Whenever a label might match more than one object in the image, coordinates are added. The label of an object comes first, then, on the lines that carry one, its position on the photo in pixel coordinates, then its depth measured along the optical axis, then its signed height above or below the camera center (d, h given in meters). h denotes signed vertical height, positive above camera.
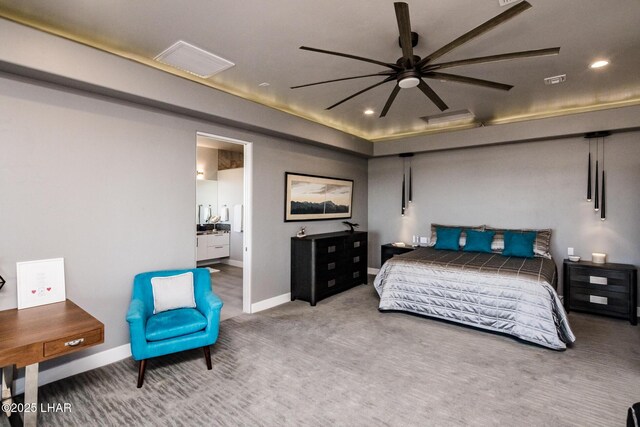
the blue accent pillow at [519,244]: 4.70 -0.56
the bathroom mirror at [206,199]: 7.87 +0.16
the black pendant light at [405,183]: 6.35 +0.49
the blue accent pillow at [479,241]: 5.08 -0.56
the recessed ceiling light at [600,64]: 3.19 +1.50
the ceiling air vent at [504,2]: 2.24 +1.48
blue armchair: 2.61 -1.06
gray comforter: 3.40 -1.06
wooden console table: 1.87 -0.84
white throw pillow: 3.08 -0.88
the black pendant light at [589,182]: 4.70 +0.39
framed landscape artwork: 5.07 +0.16
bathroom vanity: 7.29 -0.94
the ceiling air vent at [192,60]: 2.91 +1.46
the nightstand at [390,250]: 6.01 -0.85
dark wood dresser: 4.81 -0.96
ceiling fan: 1.77 +1.07
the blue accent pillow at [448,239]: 5.33 -0.55
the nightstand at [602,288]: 4.11 -1.10
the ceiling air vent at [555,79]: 3.56 +1.49
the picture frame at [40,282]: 2.51 -0.65
